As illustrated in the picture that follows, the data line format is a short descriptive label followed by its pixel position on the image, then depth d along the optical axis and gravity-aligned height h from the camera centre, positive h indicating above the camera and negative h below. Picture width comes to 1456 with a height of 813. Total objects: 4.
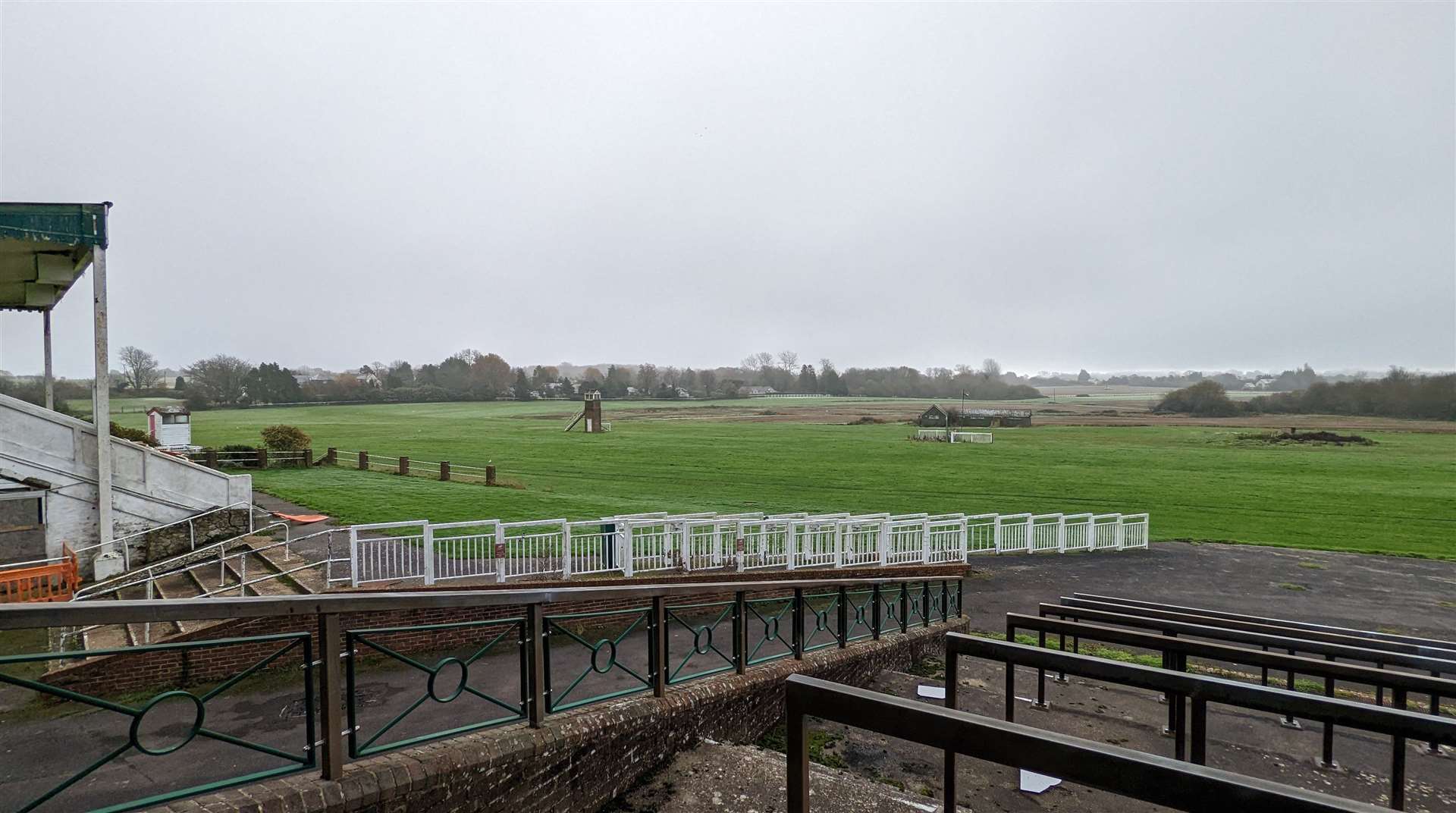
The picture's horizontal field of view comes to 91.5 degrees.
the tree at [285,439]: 31.95 -2.11
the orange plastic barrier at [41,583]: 10.10 -2.79
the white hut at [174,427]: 26.95 -1.30
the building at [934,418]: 74.78 -3.14
